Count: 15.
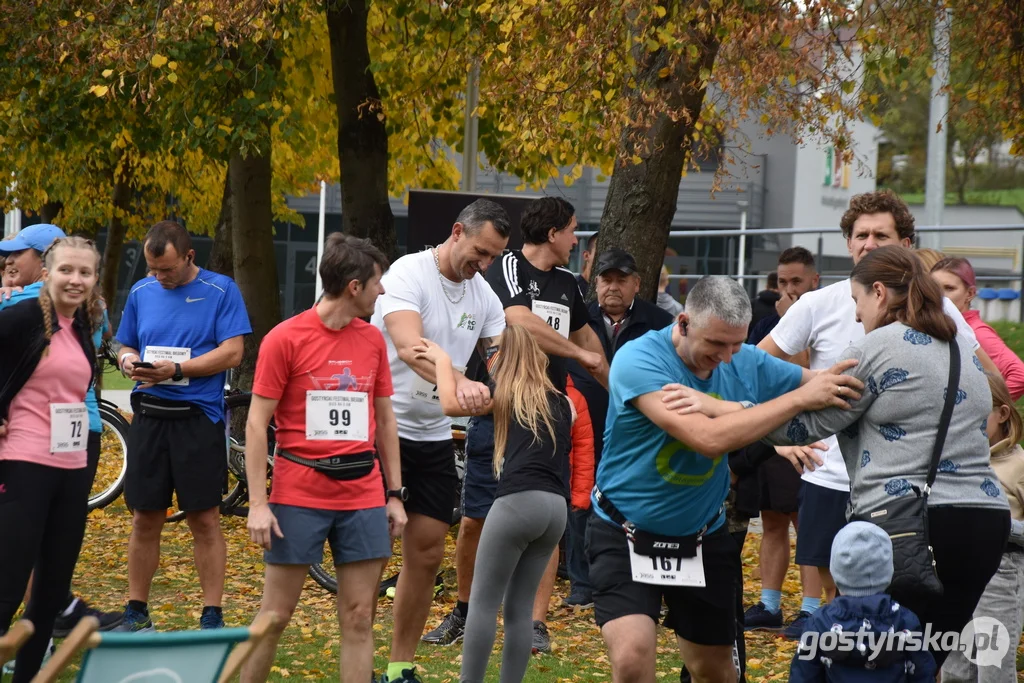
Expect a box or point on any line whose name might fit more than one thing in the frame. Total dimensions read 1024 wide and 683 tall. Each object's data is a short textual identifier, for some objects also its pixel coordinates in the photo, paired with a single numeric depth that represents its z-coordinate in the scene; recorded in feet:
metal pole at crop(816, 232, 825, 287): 95.89
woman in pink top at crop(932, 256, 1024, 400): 41.08
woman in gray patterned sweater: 26.12
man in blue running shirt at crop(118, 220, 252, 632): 42.93
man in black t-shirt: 43.61
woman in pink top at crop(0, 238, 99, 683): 31.21
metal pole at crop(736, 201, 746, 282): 101.30
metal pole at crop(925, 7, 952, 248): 104.18
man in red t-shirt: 31.99
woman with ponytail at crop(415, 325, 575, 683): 33.44
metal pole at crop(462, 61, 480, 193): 74.67
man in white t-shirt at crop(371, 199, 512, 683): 37.03
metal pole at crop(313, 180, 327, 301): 187.25
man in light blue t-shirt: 27.29
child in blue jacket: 24.43
